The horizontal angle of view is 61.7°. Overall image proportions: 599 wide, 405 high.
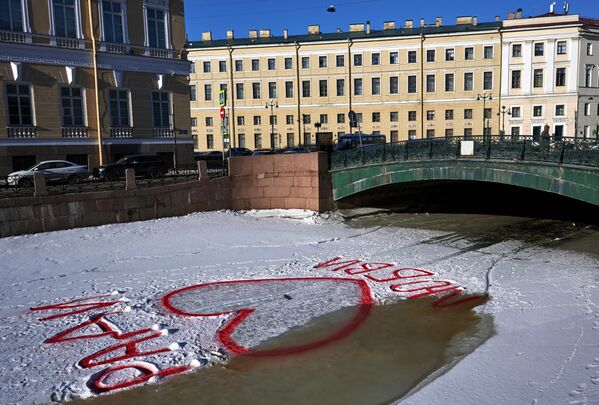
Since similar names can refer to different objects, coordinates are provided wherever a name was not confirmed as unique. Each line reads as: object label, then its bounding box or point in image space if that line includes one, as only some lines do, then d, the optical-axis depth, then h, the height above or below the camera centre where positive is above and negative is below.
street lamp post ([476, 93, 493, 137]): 58.28 +5.08
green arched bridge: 14.16 -0.74
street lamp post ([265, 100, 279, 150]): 60.97 +4.01
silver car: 19.61 -0.79
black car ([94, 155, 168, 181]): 22.55 -0.69
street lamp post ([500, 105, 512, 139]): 58.00 +3.27
